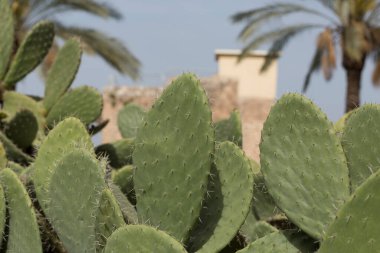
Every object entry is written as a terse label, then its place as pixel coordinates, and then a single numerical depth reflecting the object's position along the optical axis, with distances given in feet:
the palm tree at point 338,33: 47.67
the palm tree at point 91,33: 42.09
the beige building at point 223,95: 49.65
